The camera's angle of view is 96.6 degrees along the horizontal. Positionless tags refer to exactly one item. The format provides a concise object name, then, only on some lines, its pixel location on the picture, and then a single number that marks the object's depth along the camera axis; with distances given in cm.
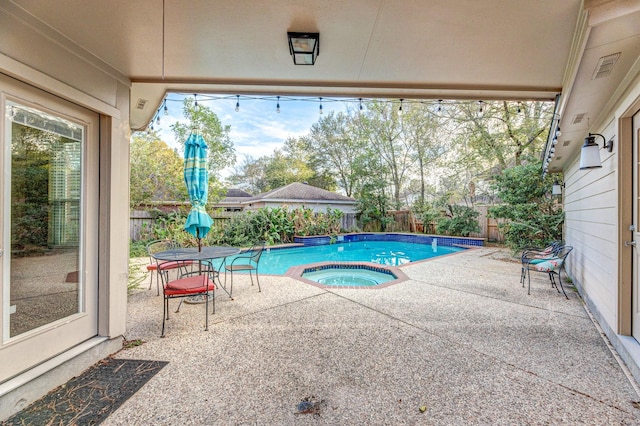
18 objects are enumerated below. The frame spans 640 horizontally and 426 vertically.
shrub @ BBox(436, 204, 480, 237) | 1209
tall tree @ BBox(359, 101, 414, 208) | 1716
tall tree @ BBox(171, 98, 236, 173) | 1160
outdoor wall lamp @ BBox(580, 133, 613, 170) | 317
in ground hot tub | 630
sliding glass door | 203
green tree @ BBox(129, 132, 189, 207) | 1030
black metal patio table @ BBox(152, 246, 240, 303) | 366
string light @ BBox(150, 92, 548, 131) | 377
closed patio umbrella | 407
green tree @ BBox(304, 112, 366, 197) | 2069
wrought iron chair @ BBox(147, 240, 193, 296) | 431
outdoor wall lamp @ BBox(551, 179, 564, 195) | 711
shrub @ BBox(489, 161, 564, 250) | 754
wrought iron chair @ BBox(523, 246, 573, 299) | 466
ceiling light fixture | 237
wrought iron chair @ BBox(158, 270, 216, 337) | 314
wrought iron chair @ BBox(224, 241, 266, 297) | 463
